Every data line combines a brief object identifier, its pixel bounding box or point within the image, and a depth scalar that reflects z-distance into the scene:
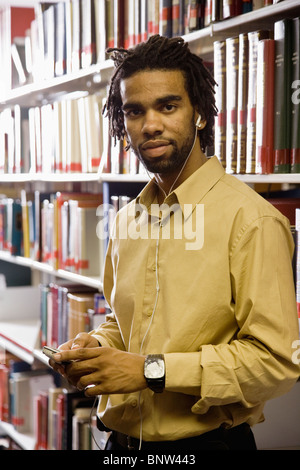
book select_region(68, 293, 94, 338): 2.37
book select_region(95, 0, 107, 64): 2.10
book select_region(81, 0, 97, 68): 2.17
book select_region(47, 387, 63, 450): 2.66
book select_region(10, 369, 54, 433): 3.01
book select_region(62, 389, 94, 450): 2.54
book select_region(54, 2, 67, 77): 2.42
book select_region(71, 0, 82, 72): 2.27
